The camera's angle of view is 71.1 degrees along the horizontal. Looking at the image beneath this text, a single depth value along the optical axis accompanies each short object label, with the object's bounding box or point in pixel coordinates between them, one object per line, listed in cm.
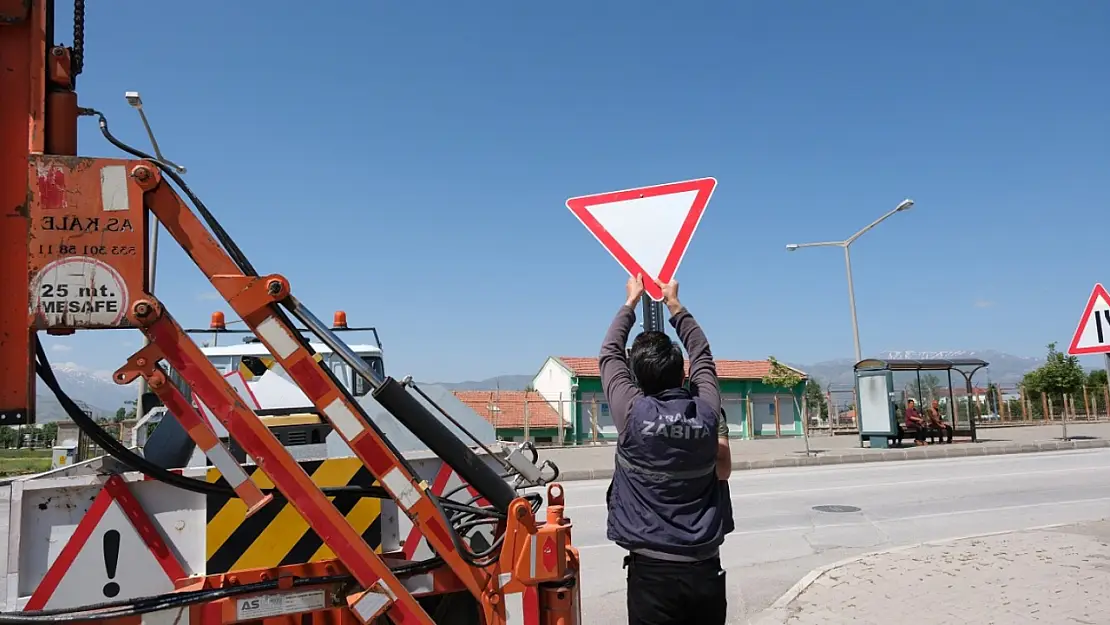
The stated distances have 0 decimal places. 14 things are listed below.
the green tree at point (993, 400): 4219
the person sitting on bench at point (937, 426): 2373
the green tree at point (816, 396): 4322
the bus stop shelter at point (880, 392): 2227
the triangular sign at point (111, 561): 314
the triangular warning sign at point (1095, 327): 820
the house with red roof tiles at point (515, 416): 3541
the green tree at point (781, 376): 2983
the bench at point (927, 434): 2275
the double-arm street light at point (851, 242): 2466
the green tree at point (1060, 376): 3259
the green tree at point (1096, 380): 4484
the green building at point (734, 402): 3556
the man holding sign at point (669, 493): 301
